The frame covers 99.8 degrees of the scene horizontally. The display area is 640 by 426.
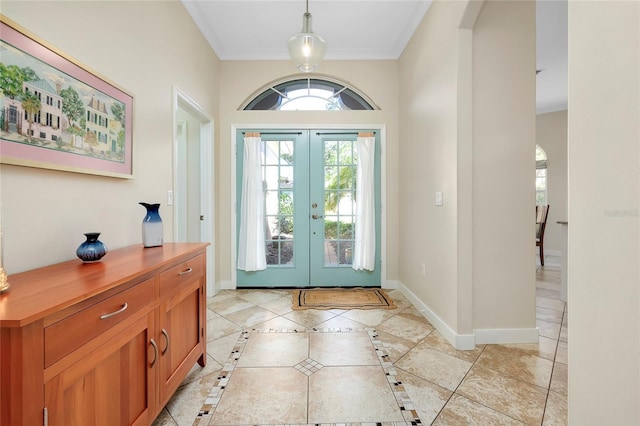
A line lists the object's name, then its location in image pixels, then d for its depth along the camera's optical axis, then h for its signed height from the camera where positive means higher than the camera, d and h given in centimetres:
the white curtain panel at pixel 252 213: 344 -1
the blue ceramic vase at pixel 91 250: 120 -17
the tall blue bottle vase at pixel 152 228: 165 -9
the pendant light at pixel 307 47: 205 +127
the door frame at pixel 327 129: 347 +44
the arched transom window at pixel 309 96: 354 +154
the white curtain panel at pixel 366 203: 348 +12
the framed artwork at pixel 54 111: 104 +48
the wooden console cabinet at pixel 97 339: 68 -42
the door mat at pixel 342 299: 292 -100
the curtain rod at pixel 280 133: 351 +104
